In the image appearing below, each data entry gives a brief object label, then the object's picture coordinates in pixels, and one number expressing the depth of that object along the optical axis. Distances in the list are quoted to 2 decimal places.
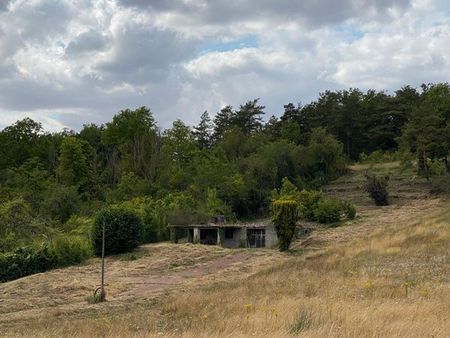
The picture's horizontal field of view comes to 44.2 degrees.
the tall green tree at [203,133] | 96.44
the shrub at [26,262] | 35.47
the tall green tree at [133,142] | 76.44
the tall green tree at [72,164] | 73.00
